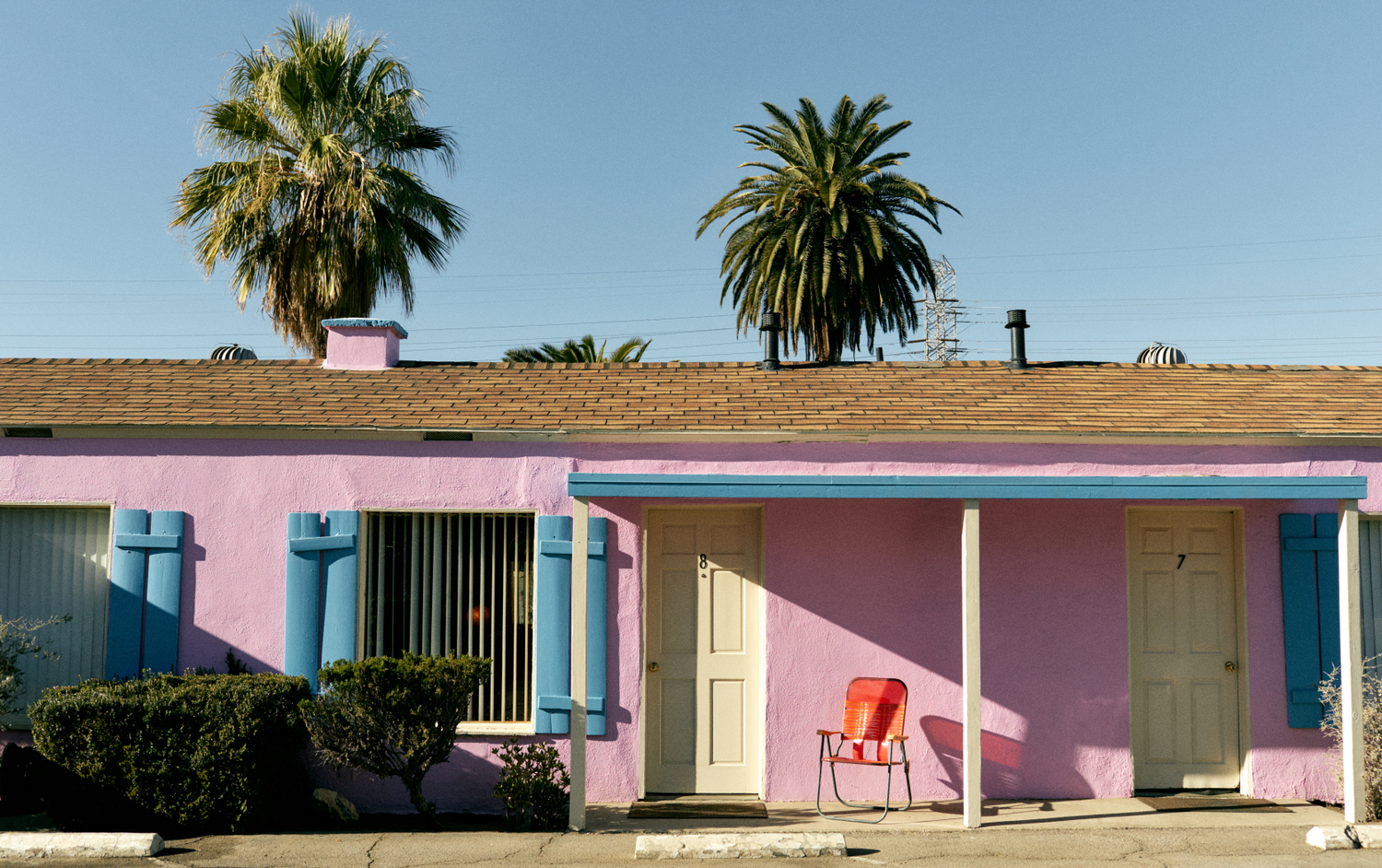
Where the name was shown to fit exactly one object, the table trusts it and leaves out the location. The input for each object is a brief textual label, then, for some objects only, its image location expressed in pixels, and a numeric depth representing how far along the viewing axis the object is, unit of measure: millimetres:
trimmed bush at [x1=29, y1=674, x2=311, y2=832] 6305
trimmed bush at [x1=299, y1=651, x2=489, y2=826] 6566
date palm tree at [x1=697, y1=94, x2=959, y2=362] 21203
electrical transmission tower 31078
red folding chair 7273
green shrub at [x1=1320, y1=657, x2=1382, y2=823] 6876
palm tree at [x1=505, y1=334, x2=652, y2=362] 19016
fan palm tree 14922
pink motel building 7574
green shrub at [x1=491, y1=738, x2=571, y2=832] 6816
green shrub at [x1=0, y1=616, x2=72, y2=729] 7270
